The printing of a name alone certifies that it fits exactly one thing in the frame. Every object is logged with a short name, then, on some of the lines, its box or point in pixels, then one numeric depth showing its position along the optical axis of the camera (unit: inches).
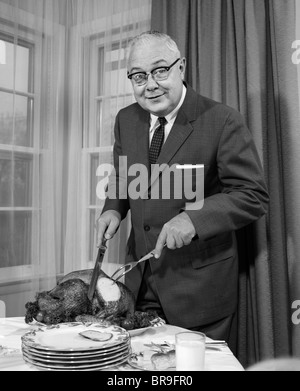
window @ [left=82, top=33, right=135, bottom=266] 108.4
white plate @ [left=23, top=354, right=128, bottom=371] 36.1
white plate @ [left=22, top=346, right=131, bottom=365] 36.1
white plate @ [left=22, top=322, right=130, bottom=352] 37.2
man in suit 67.2
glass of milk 34.8
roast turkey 47.6
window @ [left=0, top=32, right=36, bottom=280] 103.3
